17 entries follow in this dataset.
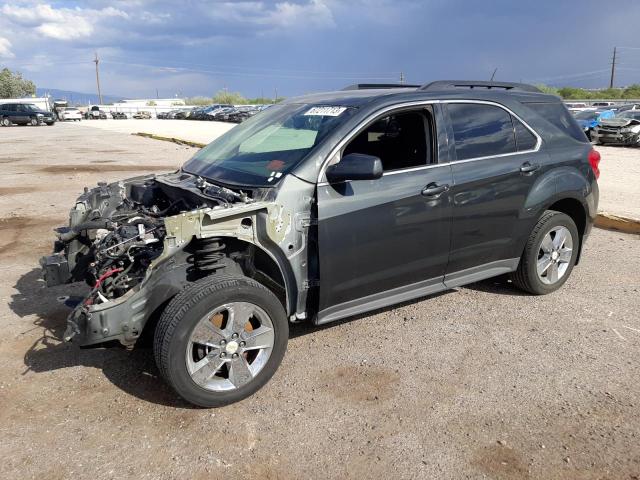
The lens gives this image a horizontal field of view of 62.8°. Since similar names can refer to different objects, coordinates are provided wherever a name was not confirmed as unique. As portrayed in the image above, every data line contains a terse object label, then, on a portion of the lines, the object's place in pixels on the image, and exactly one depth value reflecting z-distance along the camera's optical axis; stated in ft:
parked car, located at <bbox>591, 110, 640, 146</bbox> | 69.72
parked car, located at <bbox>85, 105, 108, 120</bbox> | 218.63
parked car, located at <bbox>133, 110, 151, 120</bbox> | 226.60
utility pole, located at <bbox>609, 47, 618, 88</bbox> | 284.61
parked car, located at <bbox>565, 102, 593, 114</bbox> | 126.44
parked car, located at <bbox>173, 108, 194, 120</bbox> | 205.83
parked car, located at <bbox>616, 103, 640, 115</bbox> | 82.46
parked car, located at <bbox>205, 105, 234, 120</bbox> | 178.19
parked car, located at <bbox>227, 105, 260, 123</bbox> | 158.35
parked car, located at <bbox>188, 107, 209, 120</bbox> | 191.31
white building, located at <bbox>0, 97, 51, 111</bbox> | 187.44
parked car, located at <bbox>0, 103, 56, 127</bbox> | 136.67
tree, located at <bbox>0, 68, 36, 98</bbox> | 336.29
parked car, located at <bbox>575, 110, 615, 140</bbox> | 74.23
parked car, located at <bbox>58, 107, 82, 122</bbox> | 181.06
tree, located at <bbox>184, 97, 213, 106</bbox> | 353.10
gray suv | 10.39
